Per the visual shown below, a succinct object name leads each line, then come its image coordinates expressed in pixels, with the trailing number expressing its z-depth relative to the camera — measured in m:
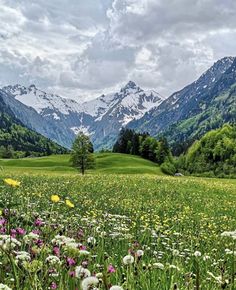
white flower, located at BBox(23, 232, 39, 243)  4.68
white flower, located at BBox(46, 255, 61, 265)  4.16
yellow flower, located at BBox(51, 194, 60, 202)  4.24
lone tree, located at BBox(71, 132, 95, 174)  79.69
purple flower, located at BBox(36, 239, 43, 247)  5.50
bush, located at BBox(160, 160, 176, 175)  103.45
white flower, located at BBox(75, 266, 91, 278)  3.67
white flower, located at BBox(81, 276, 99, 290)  2.98
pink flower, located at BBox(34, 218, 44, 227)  6.23
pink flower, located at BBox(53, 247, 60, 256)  4.89
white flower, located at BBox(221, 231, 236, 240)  5.01
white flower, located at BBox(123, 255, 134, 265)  4.08
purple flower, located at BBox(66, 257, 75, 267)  4.40
